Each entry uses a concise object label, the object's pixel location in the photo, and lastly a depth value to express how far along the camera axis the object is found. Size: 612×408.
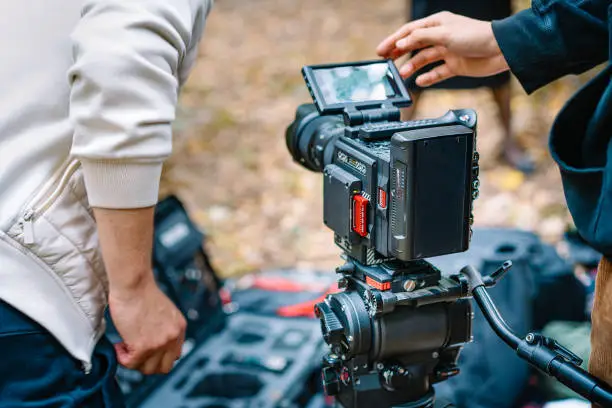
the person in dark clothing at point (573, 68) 1.25
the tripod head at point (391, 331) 1.41
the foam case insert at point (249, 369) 2.39
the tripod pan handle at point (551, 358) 1.21
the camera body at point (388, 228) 1.30
